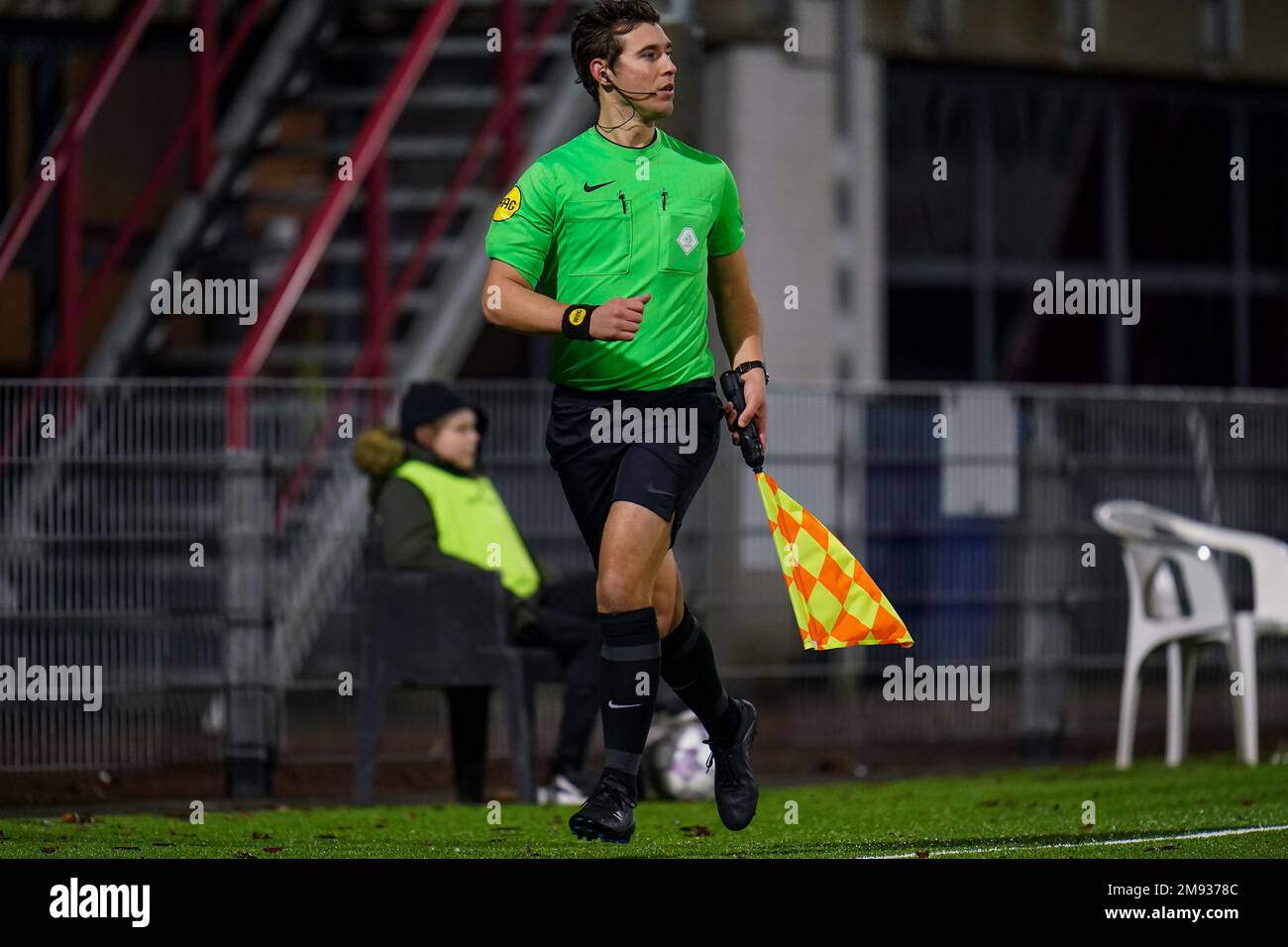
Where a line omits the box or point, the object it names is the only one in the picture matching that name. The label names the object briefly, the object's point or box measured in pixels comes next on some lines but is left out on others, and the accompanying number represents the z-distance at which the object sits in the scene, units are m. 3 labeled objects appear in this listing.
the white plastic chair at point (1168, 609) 11.63
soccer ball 10.03
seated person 9.89
